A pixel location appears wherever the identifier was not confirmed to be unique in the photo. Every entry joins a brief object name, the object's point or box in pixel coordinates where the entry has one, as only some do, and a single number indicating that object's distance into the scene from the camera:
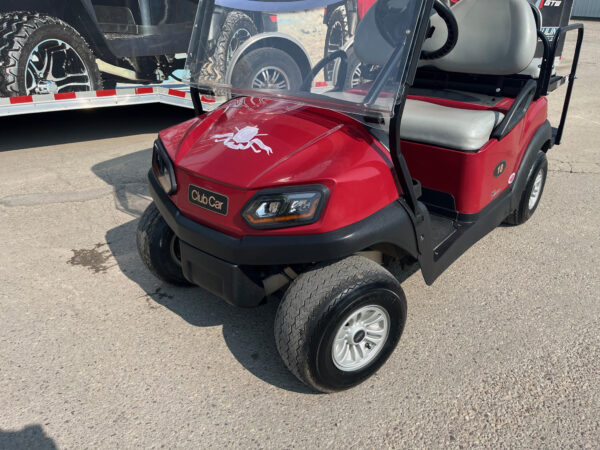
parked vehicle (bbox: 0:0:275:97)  4.39
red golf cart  1.81
